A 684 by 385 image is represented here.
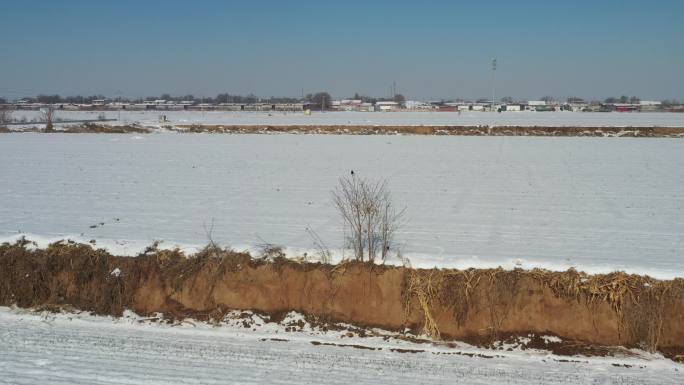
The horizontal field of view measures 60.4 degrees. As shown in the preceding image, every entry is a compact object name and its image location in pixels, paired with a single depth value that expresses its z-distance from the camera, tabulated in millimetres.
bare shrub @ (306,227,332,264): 10409
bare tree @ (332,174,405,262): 10430
